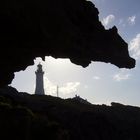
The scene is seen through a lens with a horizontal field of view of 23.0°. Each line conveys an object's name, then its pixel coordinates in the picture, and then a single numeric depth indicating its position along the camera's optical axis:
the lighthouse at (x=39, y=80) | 75.51
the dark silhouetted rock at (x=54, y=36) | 12.56
